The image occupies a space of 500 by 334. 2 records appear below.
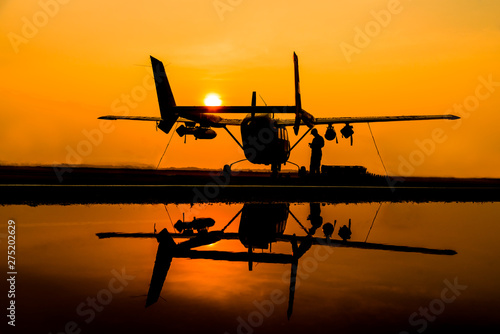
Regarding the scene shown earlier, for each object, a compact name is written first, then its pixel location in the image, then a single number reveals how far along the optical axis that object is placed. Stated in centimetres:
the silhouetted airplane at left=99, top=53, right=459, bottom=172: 3443
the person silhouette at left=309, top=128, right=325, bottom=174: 4462
